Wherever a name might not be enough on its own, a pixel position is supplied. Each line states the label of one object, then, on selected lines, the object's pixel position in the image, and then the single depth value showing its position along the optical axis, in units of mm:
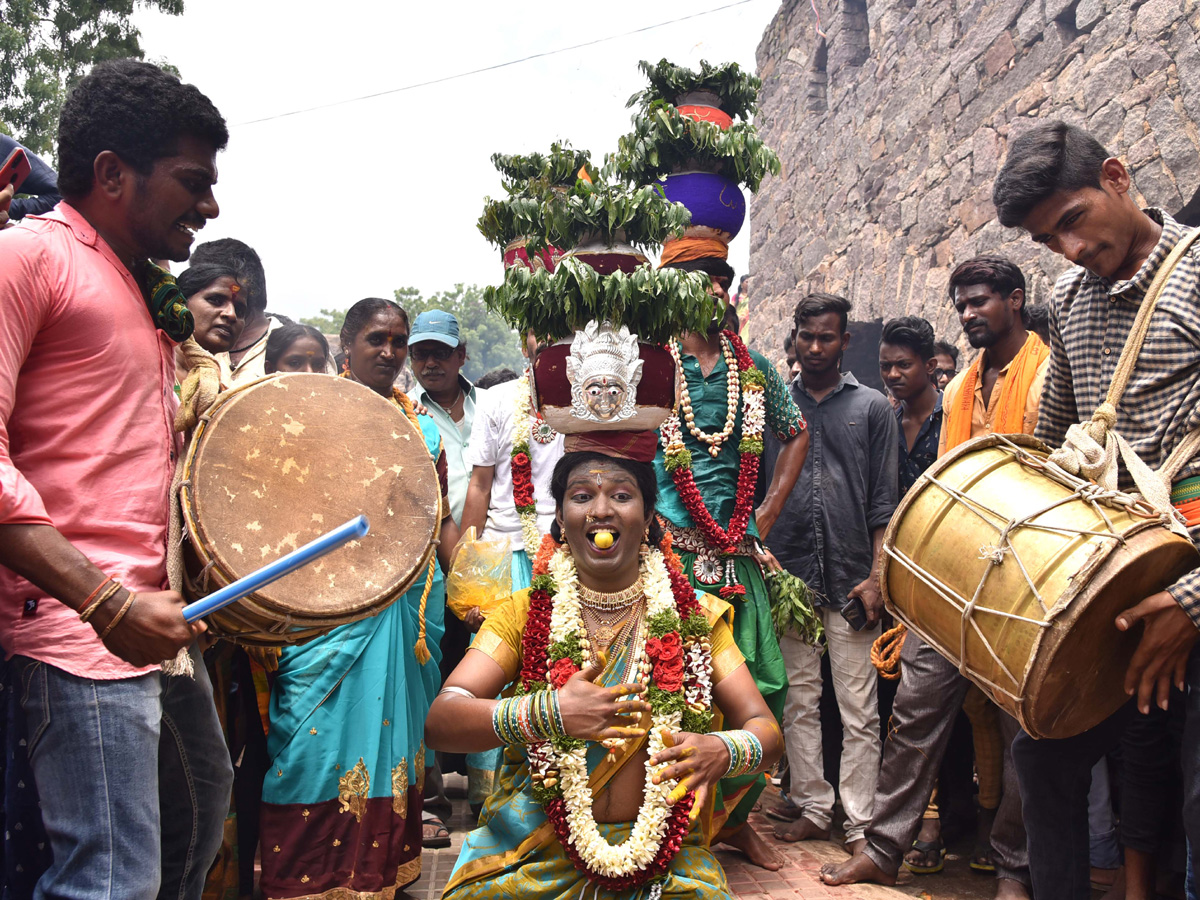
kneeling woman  2562
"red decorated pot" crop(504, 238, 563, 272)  3474
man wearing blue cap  5160
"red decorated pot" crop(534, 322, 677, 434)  3168
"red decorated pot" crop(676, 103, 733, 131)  4012
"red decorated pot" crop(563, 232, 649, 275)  3254
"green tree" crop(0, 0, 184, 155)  12391
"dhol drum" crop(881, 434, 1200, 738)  2273
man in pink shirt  1954
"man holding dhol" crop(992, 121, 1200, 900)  2553
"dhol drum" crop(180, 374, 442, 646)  2297
